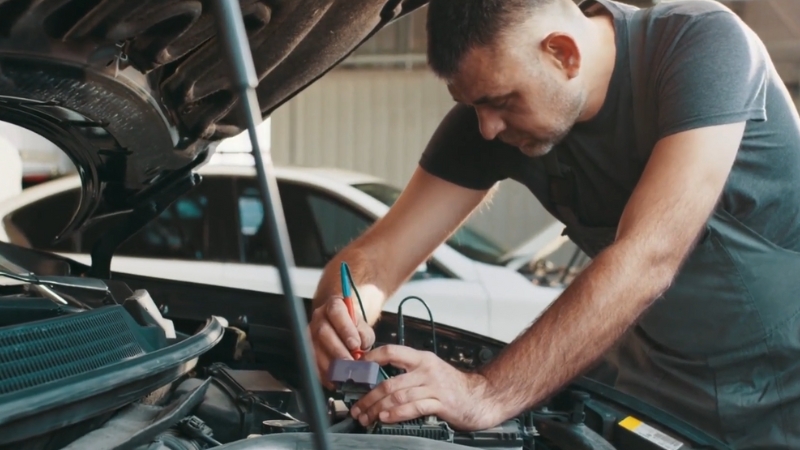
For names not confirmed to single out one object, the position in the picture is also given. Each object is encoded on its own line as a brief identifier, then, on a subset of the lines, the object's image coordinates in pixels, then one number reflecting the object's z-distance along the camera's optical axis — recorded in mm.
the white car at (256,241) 3857
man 1307
